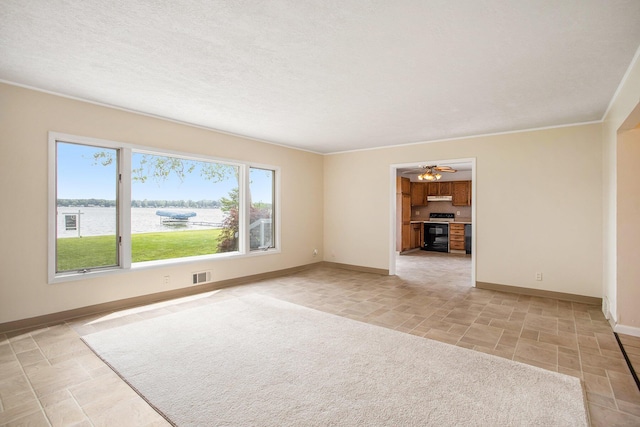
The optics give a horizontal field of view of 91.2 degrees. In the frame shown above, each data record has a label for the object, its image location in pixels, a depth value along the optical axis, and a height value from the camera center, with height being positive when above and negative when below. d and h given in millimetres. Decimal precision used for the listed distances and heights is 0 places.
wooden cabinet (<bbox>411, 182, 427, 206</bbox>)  11109 +736
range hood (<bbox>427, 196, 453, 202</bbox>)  10703 +573
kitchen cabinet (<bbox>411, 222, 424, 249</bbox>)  10719 -685
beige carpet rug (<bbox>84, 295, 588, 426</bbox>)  2109 -1342
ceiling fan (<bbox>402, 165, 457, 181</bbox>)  7893 +1084
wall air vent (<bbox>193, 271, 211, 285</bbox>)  5161 -1055
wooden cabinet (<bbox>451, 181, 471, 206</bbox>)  10359 +730
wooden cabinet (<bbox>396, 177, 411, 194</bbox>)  10098 +988
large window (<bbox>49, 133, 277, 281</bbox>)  4016 +121
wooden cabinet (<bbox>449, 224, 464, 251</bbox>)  10031 -717
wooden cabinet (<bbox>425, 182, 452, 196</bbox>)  10797 +922
